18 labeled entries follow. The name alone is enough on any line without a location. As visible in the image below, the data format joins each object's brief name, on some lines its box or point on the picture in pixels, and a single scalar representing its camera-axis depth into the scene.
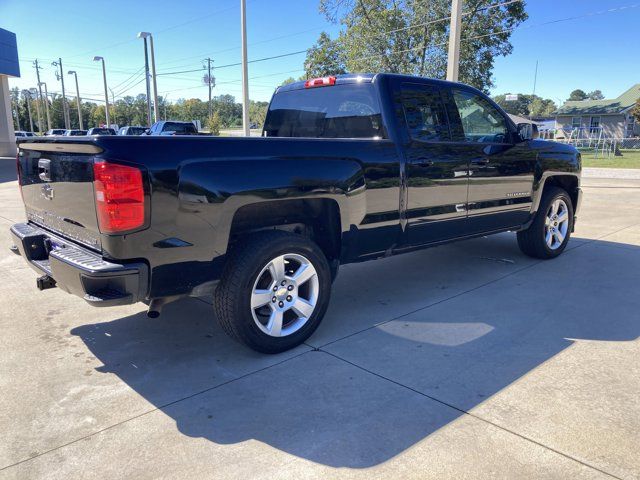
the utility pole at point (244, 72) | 17.06
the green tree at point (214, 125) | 53.60
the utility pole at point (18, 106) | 89.11
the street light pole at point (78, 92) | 57.98
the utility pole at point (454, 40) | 12.03
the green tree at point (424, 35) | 25.59
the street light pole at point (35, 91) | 75.79
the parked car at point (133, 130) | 25.59
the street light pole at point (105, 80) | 36.56
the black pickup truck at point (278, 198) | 2.86
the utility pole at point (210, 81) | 63.53
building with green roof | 48.69
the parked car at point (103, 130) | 22.20
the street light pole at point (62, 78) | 59.15
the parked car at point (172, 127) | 22.44
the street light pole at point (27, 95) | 81.44
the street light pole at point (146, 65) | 28.09
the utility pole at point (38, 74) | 76.49
